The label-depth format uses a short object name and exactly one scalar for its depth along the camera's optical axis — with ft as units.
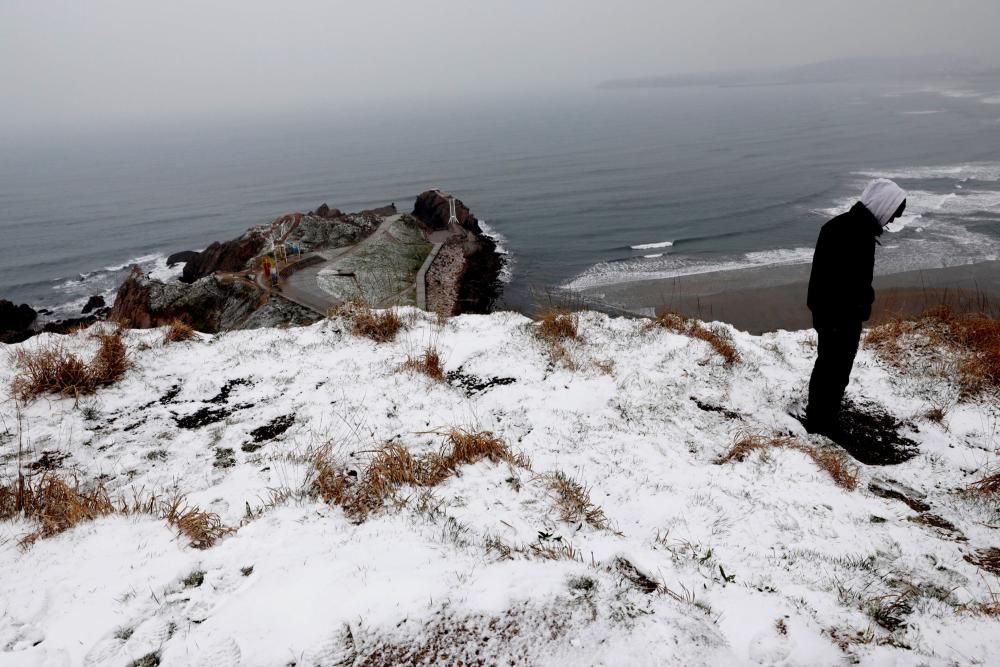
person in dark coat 13.67
